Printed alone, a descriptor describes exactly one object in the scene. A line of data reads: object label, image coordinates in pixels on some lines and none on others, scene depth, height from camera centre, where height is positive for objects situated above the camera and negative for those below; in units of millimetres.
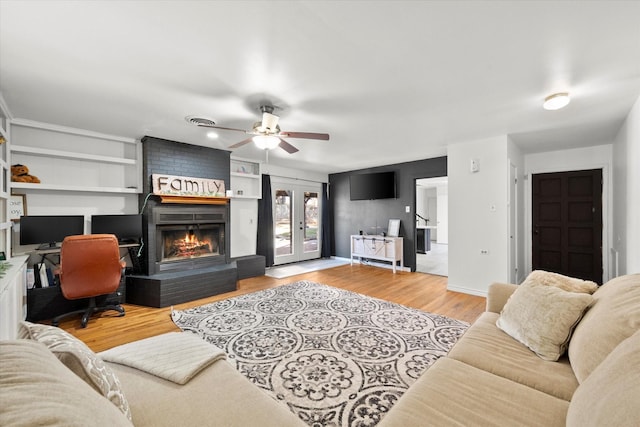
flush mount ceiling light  2459 +1021
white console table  5621 -732
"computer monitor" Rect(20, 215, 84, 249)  3098 -153
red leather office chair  2838 -564
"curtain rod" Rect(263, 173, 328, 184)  6280 +870
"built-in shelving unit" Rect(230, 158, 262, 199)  5426 +736
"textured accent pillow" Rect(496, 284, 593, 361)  1470 -602
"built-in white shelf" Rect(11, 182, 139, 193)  3131 +345
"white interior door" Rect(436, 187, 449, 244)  9431 -47
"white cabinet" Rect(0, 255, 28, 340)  1848 -638
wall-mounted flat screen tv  6008 +651
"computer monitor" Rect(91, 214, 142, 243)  3600 -146
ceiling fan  2705 +842
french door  6440 -144
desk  3077 -1019
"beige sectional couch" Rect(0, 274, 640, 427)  660 -738
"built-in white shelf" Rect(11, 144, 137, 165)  3187 +768
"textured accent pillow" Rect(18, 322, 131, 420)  900 -493
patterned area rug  1769 -1176
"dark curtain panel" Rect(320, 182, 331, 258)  7293 -367
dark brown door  4457 -174
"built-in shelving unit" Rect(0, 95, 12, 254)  2781 +355
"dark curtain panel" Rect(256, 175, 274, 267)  5898 -225
